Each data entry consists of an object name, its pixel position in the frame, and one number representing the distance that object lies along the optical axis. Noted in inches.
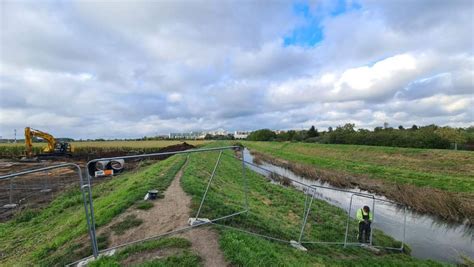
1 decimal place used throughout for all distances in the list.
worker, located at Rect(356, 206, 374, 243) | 473.1
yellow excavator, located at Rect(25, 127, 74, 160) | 1701.5
